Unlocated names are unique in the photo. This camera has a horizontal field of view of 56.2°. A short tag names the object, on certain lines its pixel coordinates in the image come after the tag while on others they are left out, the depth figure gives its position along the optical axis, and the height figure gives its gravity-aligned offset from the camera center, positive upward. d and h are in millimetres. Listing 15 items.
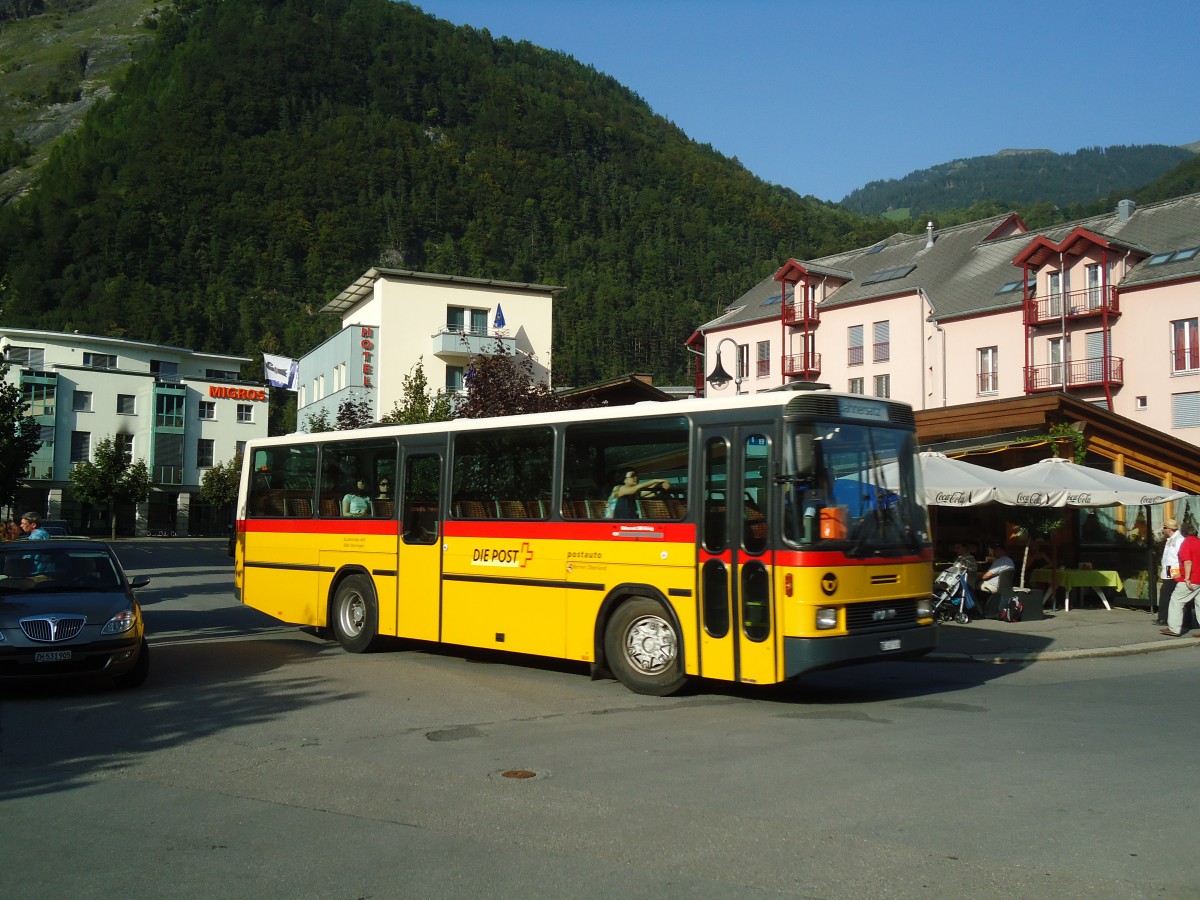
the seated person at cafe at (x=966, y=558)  19547 -699
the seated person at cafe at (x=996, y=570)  19719 -894
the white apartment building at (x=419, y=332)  61344 +10137
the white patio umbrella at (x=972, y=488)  19047 +526
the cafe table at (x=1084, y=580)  21453 -1134
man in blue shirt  17253 -320
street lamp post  24250 +3024
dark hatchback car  10867 -1069
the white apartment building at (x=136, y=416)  77438 +6767
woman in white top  17938 -746
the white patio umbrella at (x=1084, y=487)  19172 +591
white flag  83688 +10413
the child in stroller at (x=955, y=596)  19047 -1316
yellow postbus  10281 -242
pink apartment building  46719 +9586
